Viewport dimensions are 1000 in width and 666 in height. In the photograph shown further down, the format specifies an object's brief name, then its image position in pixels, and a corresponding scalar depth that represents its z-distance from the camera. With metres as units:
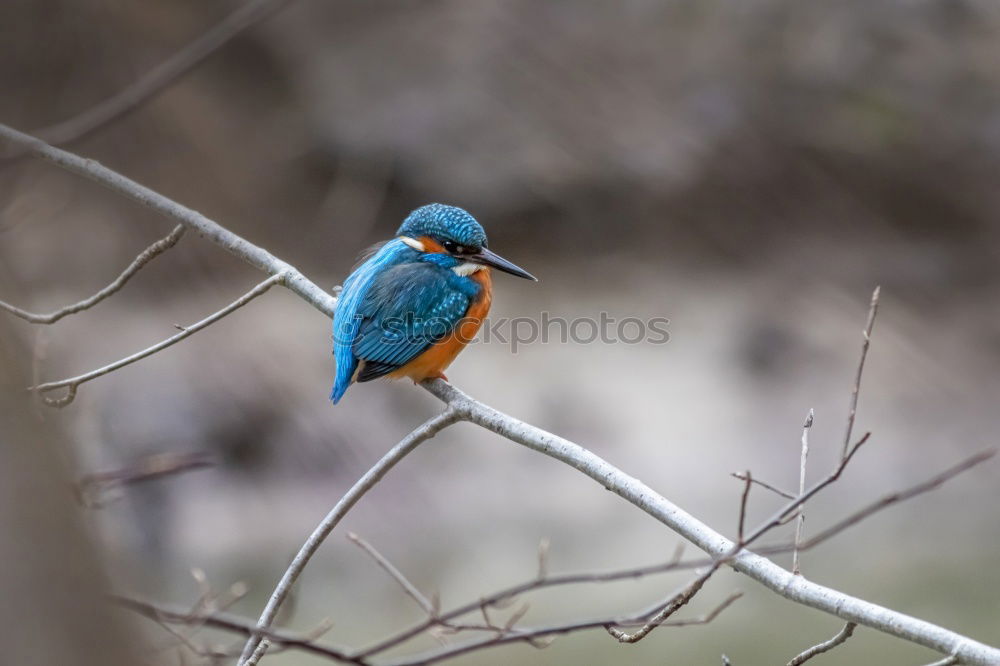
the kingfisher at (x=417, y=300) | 8.78
